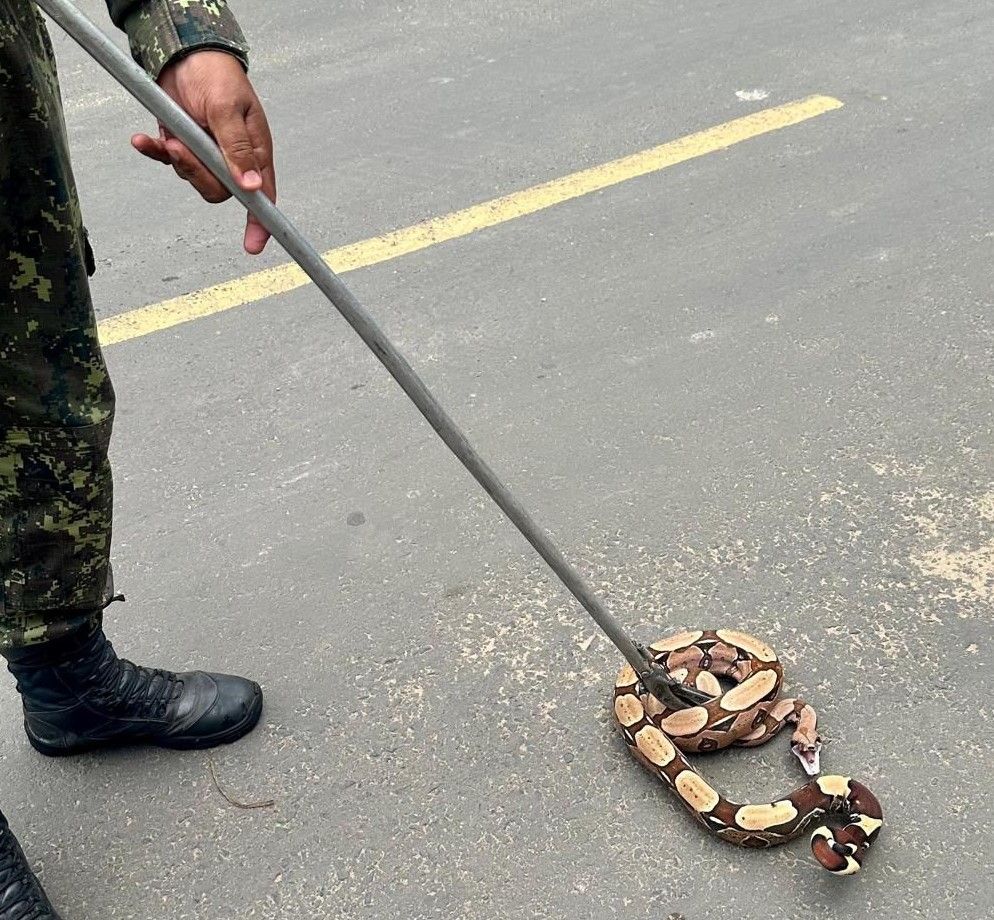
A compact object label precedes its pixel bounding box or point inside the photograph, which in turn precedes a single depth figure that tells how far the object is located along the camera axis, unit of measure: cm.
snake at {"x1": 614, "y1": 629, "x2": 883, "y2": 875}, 219
